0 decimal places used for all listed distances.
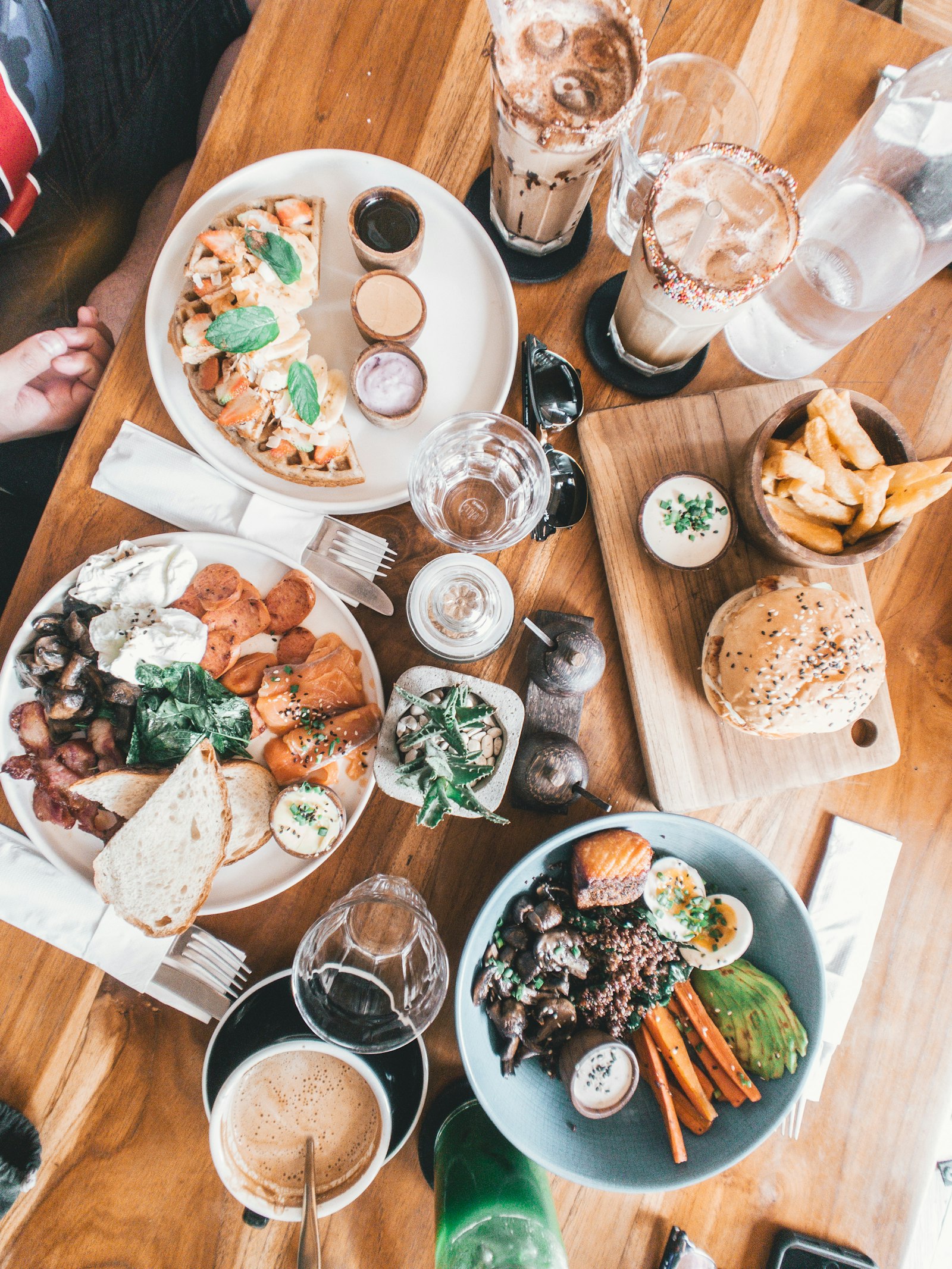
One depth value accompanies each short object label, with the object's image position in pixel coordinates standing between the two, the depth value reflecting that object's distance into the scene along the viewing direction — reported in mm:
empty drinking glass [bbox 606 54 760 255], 694
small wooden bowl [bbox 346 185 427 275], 697
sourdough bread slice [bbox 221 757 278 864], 717
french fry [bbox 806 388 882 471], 658
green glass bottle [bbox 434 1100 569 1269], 673
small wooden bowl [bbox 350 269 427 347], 702
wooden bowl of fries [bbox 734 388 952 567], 655
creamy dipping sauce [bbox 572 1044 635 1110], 685
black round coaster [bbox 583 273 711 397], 739
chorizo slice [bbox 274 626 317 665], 724
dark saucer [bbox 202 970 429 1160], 699
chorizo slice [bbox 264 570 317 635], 720
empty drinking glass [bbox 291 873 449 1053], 672
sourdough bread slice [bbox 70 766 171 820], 699
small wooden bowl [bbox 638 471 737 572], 715
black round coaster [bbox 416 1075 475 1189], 735
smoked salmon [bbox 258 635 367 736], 713
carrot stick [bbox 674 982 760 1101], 692
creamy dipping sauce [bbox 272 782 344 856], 704
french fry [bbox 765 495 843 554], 683
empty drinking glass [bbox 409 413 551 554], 701
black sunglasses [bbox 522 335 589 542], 726
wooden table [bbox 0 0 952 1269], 731
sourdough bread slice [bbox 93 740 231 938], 698
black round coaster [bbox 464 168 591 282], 737
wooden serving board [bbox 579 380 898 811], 729
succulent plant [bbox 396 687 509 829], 675
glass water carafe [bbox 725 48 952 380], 678
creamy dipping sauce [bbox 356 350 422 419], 715
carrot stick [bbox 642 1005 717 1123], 696
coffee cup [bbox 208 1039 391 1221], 684
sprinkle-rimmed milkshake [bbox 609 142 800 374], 621
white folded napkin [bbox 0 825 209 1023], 714
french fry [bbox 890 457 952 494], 638
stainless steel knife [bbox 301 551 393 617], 730
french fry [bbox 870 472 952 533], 639
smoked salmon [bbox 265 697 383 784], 708
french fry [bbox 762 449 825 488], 665
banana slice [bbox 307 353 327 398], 722
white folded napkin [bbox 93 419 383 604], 723
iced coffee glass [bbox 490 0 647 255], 613
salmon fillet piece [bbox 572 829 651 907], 690
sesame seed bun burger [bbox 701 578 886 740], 676
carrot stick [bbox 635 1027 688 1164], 680
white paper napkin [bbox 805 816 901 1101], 746
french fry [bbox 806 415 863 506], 662
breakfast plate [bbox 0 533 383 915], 703
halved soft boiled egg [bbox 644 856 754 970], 714
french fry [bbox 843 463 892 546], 653
